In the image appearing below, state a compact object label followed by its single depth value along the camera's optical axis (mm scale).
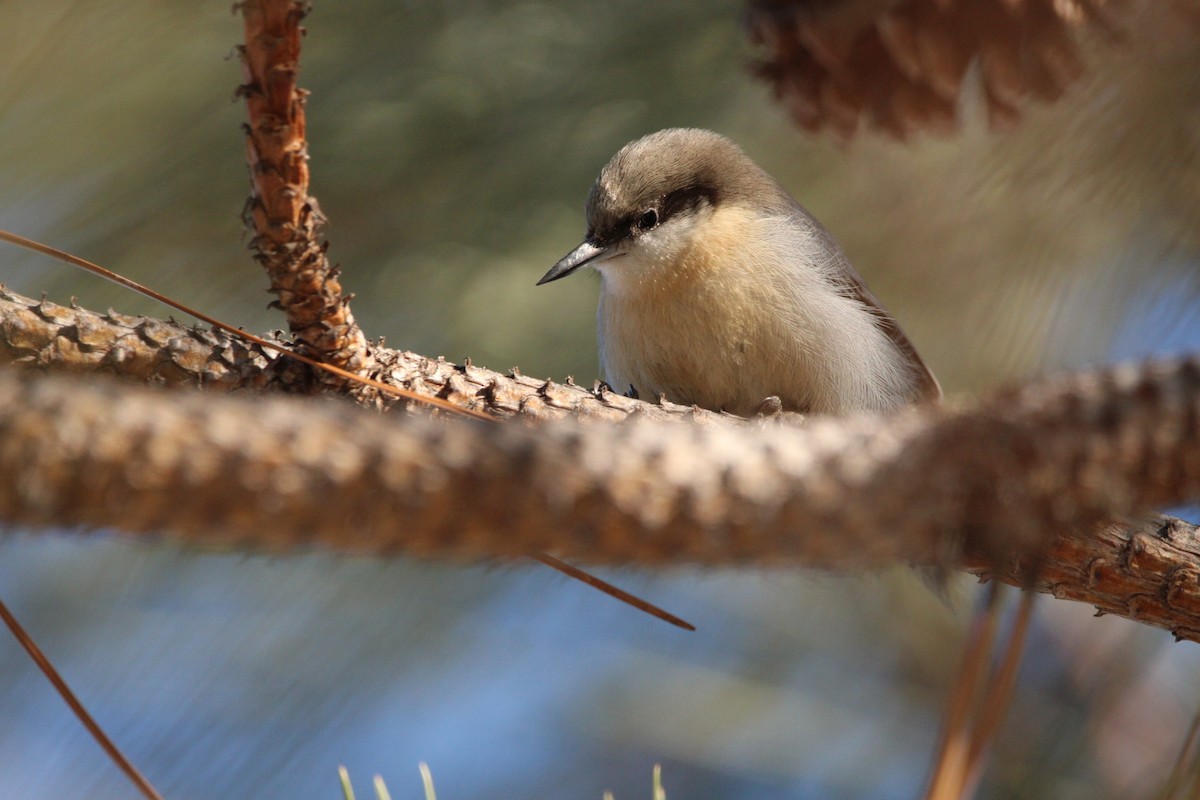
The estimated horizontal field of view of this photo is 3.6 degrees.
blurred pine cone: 3172
